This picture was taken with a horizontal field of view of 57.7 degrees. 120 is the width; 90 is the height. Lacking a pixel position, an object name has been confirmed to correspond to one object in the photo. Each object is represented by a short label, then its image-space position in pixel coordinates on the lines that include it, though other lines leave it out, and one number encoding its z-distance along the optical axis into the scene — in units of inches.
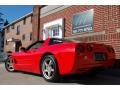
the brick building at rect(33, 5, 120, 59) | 159.4
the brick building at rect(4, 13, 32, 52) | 483.4
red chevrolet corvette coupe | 98.3
